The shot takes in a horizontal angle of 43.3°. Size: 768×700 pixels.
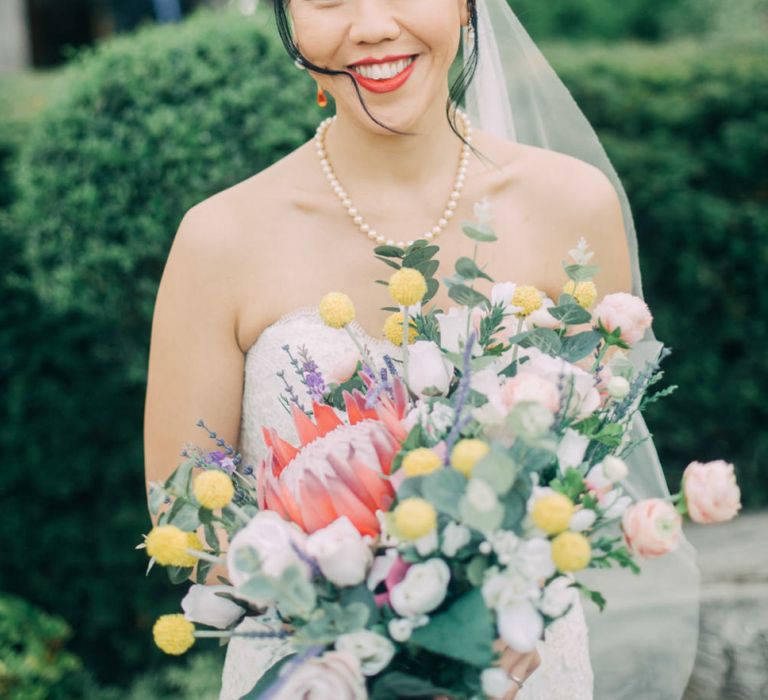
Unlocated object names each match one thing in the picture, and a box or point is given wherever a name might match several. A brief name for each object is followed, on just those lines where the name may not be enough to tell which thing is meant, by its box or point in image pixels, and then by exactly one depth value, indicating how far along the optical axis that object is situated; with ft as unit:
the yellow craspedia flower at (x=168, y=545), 4.30
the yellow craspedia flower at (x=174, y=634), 4.45
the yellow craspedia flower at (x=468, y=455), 3.97
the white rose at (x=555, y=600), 4.21
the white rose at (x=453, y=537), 4.08
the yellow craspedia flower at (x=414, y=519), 3.83
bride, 6.73
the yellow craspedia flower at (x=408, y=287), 4.65
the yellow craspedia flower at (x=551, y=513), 3.90
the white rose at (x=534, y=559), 4.02
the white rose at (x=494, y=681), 4.16
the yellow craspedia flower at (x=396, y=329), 5.21
